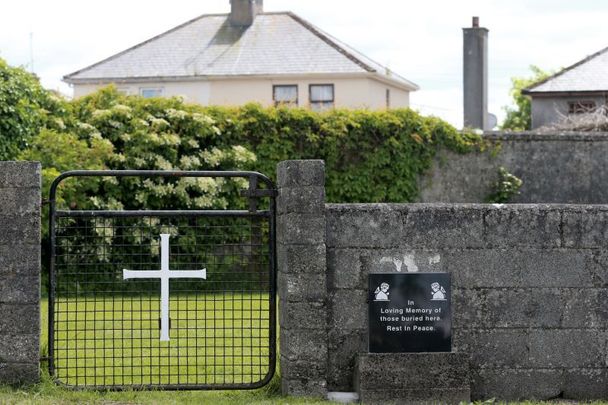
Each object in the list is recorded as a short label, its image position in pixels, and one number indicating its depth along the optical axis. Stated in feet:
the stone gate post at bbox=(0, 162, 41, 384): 25.59
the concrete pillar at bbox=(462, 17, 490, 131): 111.24
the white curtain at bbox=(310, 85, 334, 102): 126.41
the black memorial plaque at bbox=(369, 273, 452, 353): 25.70
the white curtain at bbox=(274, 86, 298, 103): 126.82
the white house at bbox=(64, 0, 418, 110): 125.70
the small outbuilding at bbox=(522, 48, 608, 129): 120.47
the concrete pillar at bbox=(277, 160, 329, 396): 25.52
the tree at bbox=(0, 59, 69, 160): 52.90
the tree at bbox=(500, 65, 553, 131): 165.27
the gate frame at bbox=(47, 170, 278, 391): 25.99
